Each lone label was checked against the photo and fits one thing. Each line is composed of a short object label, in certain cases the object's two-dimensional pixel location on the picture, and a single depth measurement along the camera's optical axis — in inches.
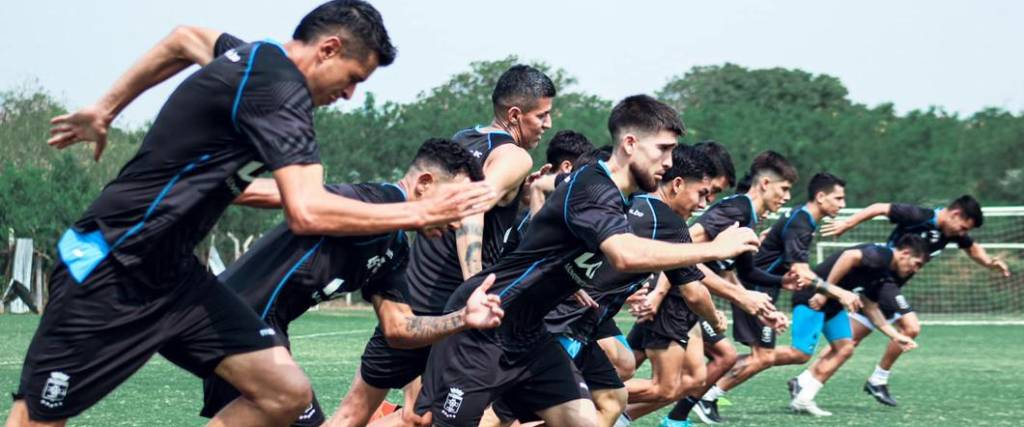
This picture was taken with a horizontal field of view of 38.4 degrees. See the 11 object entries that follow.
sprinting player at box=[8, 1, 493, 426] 198.8
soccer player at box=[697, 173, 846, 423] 486.9
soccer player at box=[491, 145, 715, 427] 312.5
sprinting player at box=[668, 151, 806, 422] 412.2
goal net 1209.4
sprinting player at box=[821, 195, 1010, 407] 561.9
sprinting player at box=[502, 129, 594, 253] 345.0
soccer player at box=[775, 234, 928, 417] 488.7
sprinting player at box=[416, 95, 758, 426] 259.9
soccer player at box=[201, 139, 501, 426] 251.1
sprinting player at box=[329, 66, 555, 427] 297.3
